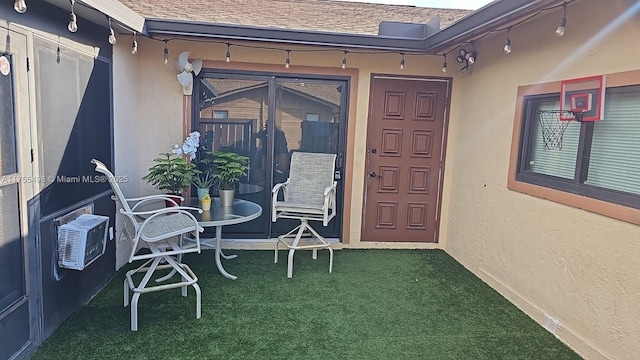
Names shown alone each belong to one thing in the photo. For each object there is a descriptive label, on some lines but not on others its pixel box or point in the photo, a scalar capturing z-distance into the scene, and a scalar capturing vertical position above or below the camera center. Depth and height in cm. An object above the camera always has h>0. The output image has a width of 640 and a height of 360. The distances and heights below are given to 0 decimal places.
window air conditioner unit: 273 -83
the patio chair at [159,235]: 278 -78
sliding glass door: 455 +9
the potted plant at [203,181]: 379 -55
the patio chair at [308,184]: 423 -56
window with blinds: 253 -5
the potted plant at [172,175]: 367 -44
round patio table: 338 -76
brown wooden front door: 471 -24
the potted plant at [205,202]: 371 -68
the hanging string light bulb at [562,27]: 265 +77
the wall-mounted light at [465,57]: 438 +91
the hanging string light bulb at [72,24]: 260 +62
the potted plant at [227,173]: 388 -42
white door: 220 -44
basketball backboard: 268 +34
